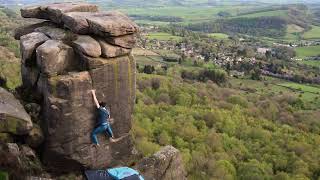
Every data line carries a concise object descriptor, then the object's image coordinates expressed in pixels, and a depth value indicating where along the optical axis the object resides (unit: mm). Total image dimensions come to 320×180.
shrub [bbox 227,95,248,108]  74615
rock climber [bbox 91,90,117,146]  15759
